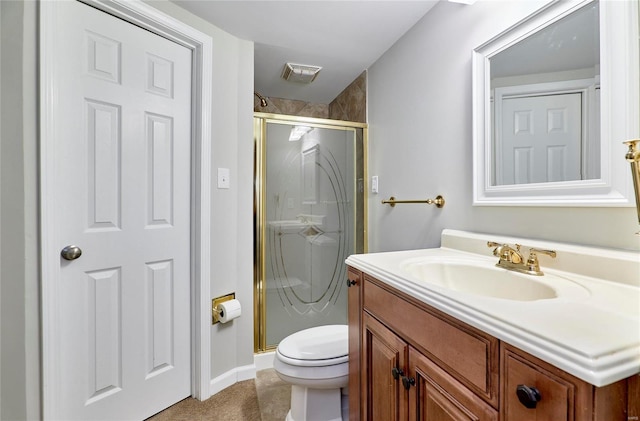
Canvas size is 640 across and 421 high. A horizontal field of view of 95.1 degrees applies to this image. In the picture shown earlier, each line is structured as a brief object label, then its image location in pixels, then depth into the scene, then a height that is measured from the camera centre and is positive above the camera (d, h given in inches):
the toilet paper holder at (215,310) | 65.2 -22.2
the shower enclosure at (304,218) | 77.8 -2.3
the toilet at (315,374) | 50.6 -28.4
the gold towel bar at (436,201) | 57.9 +1.8
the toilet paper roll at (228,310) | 64.6 -22.3
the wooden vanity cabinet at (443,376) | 17.5 -13.6
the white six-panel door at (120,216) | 48.1 -0.9
